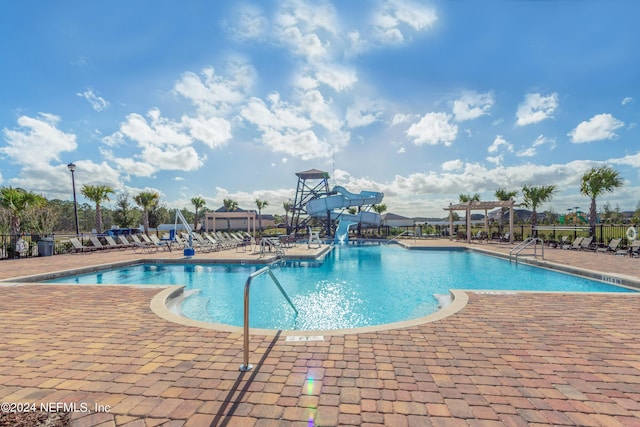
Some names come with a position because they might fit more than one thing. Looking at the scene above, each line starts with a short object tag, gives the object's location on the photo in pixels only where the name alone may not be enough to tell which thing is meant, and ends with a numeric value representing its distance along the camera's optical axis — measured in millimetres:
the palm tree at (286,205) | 60297
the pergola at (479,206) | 20128
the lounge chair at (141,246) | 17144
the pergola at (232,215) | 25656
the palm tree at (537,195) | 27031
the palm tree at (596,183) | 19906
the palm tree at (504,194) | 32609
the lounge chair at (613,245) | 13977
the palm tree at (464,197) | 43709
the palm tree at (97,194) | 23391
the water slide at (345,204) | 26891
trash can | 14281
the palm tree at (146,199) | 30844
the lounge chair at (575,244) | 16109
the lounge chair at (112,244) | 17647
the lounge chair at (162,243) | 17084
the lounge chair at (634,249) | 12628
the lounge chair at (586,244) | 15711
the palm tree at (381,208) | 53219
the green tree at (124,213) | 40625
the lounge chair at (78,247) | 15656
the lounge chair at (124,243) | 18369
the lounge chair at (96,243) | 16828
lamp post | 17275
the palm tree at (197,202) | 50734
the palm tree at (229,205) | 57531
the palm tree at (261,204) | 62725
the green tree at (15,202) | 14625
